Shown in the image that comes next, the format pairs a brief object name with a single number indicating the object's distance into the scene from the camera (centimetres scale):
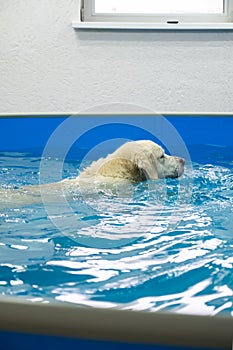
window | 465
